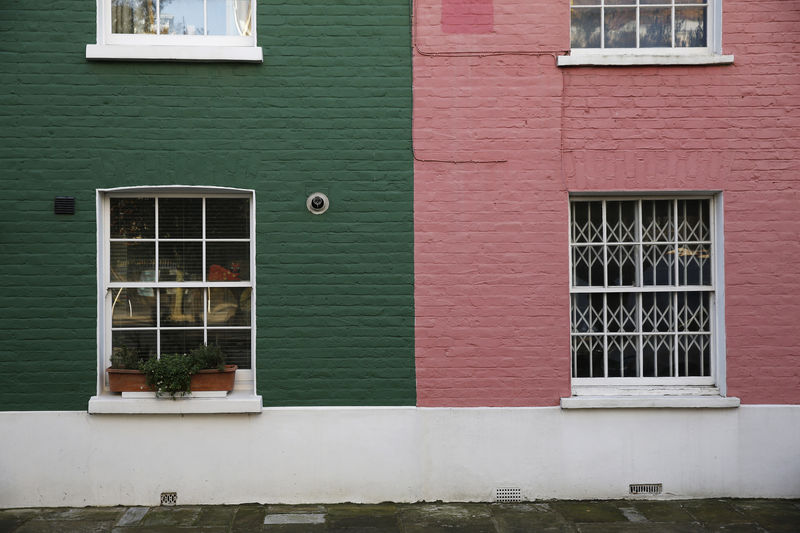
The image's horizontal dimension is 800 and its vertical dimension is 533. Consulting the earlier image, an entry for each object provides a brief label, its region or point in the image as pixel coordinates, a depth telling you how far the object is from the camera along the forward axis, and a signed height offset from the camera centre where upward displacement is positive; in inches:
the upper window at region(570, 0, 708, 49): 277.9 +95.9
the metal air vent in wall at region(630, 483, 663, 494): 268.8 -78.4
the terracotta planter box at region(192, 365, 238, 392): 266.2 -37.5
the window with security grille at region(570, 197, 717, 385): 275.7 -7.0
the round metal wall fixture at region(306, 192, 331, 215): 264.2 +26.8
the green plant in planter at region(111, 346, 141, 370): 266.5 -29.9
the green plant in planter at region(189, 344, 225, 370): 265.9 -29.0
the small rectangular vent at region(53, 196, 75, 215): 260.4 +26.2
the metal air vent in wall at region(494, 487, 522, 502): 266.8 -80.2
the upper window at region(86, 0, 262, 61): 269.9 +95.7
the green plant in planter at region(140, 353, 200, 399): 259.4 -34.3
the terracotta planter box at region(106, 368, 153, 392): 264.2 -37.1
